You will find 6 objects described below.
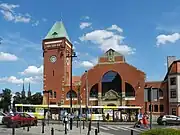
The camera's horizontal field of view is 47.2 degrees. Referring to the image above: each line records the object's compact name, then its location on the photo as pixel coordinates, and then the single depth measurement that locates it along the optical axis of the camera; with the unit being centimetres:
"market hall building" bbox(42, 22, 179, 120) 4562
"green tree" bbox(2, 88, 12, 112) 6725
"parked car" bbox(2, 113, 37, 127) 2145
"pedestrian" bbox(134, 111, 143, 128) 2505
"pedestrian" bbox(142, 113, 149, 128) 2447
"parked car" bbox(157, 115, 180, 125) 3143
